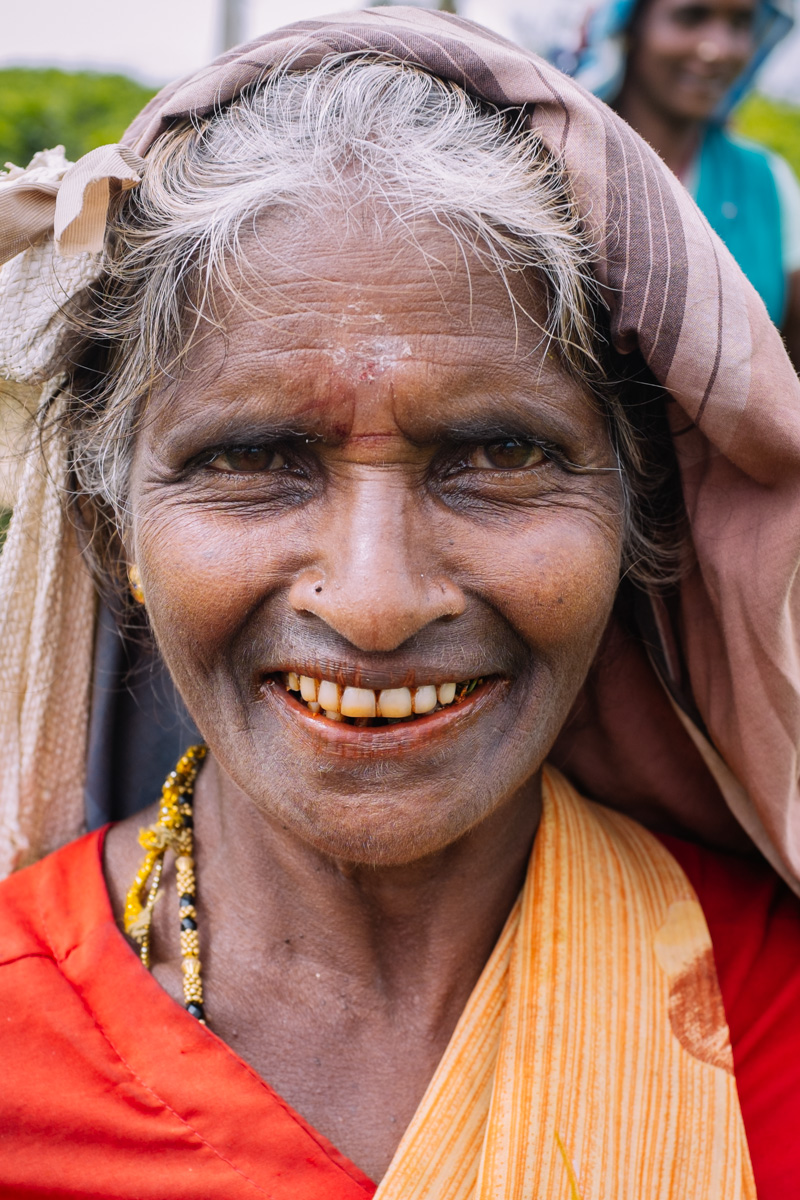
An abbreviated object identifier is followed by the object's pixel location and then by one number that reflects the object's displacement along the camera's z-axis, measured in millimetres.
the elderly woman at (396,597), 448
